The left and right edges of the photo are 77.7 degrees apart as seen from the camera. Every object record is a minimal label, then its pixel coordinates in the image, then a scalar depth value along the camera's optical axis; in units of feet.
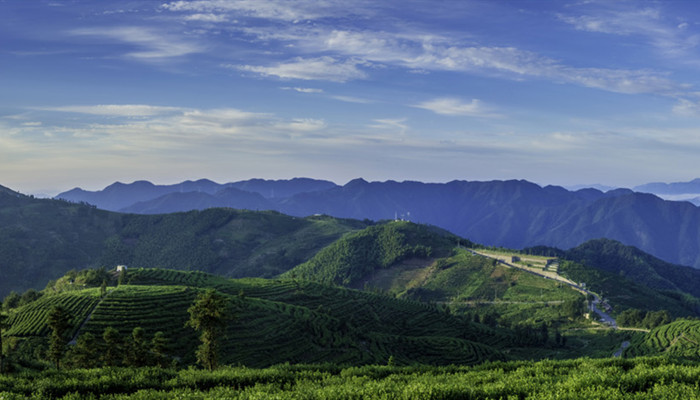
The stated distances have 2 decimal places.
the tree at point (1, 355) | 196.11
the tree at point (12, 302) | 562.50
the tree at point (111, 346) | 259.76
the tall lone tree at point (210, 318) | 233.14
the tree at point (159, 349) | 258.98
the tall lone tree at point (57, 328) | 234.79
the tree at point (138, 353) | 247.50
